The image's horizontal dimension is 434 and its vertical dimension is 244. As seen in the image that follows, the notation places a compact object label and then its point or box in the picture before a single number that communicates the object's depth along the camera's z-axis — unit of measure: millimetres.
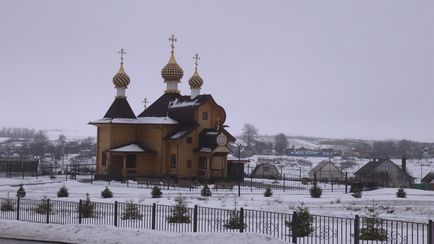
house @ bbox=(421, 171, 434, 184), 56438
